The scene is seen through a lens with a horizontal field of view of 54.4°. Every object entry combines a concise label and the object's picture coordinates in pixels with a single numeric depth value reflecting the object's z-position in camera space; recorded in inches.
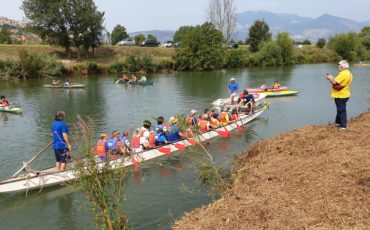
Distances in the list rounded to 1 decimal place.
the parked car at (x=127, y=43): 2988.2
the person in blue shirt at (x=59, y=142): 422.1
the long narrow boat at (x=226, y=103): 878.7
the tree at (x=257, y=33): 3331.7
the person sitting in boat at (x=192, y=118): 624.2
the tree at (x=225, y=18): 3329.2
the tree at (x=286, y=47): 2832.2
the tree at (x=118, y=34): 3818.9
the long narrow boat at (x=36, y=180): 424.8
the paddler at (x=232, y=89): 883.9
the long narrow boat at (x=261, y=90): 1247.5
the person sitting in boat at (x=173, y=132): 589.9
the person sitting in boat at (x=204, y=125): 663.8
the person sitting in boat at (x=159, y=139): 572.4
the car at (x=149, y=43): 3032.0
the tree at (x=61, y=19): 2145.7
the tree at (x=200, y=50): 2389.3
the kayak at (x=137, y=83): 1544.0
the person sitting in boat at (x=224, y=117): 740.0
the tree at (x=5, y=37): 2639.8
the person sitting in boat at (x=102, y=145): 474.3
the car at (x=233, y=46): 3329.2
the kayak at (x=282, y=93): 1216.8
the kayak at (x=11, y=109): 951.0
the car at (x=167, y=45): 3265.3
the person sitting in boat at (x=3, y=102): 967.8
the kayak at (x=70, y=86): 1409.9
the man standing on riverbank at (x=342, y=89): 414.0
